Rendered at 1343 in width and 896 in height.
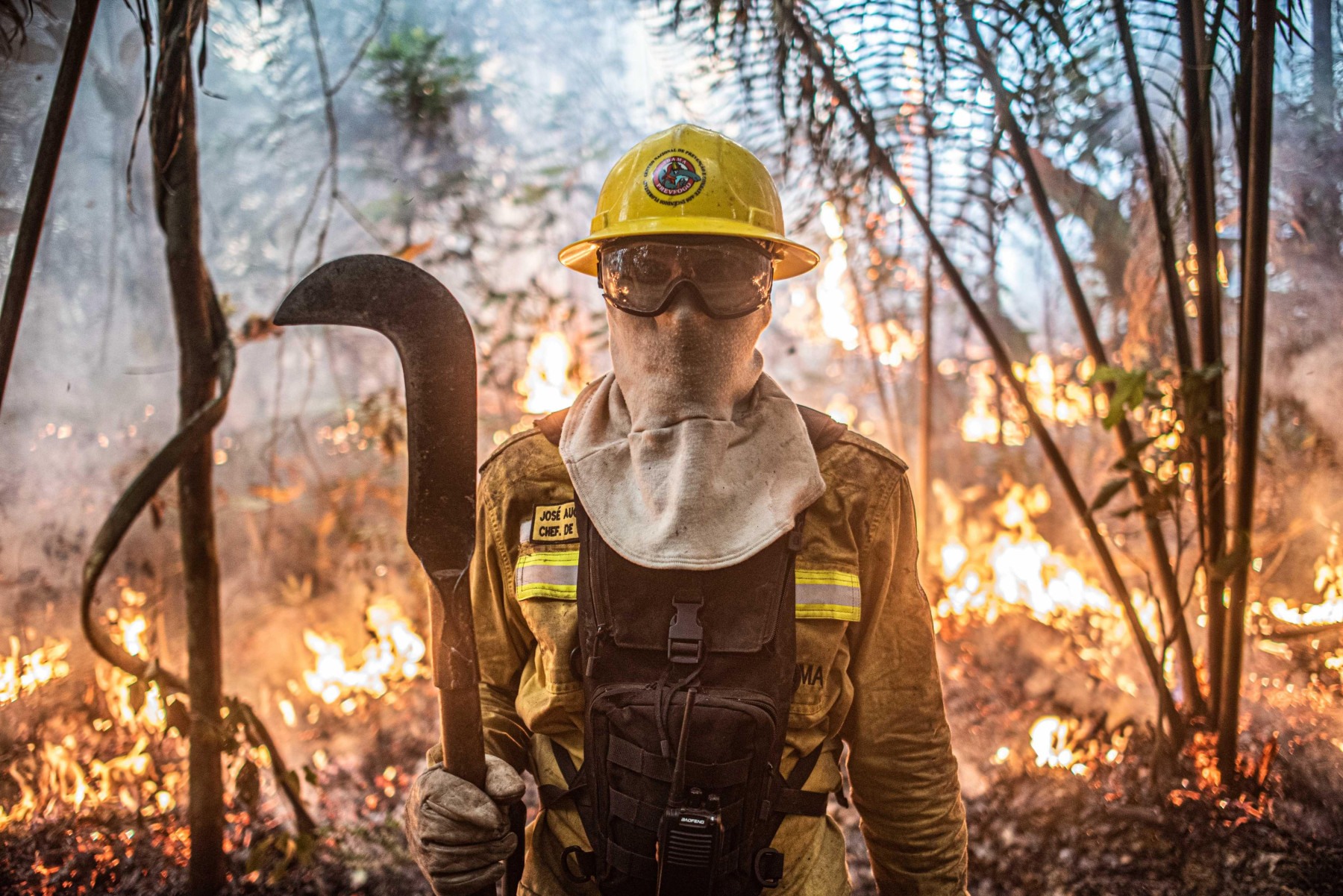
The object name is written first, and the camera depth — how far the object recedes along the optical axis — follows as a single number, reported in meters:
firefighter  1.48
